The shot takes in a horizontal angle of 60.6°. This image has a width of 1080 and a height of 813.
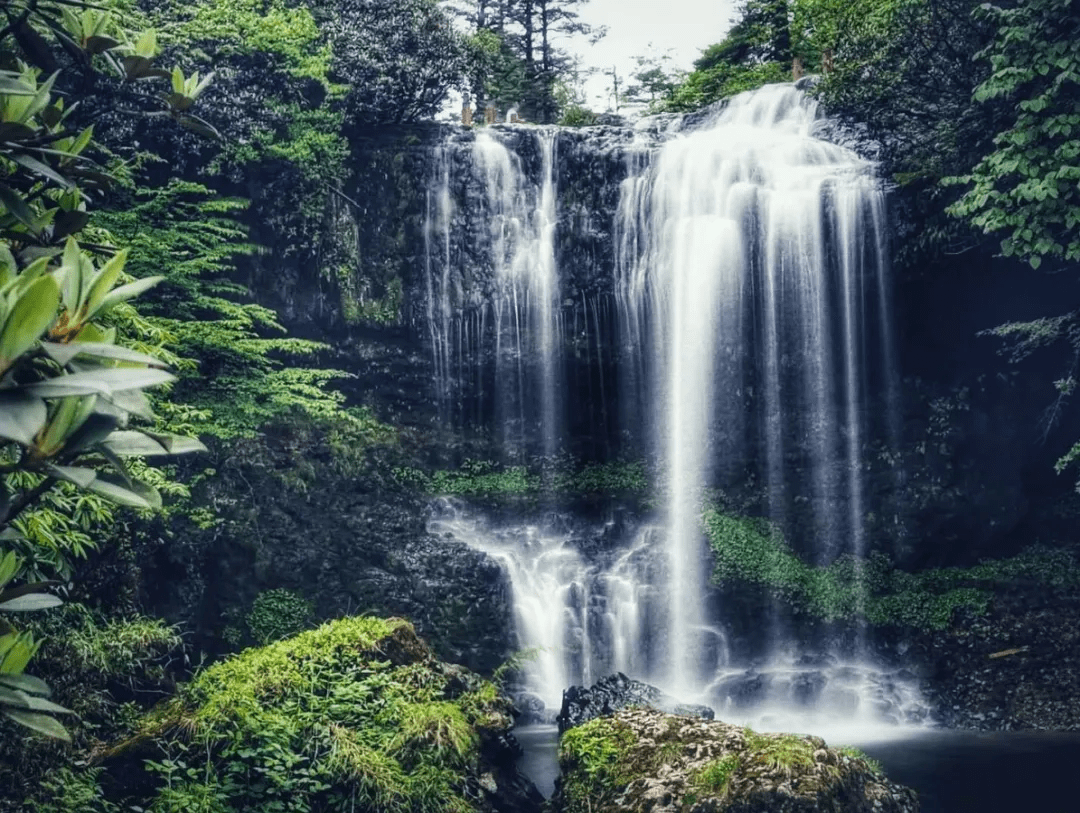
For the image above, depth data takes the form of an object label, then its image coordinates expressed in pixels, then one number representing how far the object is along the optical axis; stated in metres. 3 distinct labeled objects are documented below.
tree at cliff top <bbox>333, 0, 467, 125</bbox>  14.48
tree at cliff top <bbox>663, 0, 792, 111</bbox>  20.06
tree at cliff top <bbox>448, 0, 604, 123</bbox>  23.53
